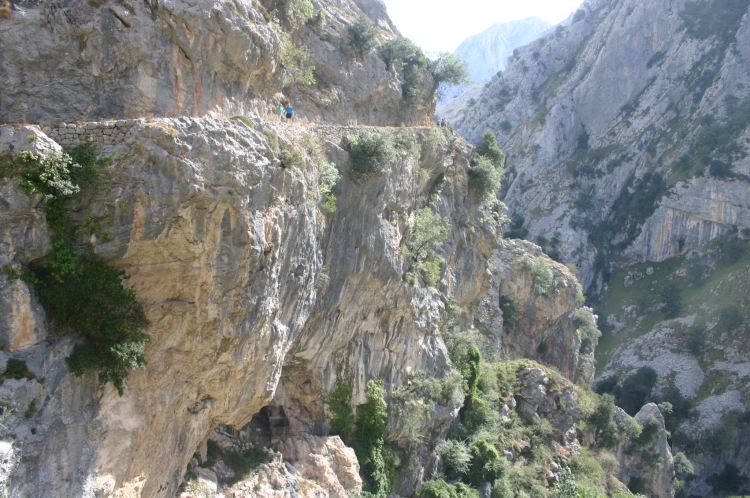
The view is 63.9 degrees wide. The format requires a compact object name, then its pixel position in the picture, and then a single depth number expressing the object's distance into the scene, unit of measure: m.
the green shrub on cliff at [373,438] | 23.80
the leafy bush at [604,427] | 40.25
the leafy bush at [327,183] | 19.94
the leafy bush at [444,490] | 26.31
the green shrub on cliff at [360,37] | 30.84
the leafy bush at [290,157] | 16.61
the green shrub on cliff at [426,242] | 27.83
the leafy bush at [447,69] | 36.62
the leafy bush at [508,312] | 44.31
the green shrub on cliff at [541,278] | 45.47
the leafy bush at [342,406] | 23.23
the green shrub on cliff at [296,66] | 25.45
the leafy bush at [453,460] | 28.44
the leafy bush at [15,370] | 11.94
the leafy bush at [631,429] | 42.44
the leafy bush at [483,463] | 28.95
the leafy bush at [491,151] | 38.78
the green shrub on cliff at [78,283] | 12.68
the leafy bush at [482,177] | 34.41
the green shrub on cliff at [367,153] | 22.02
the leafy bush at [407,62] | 33.12
